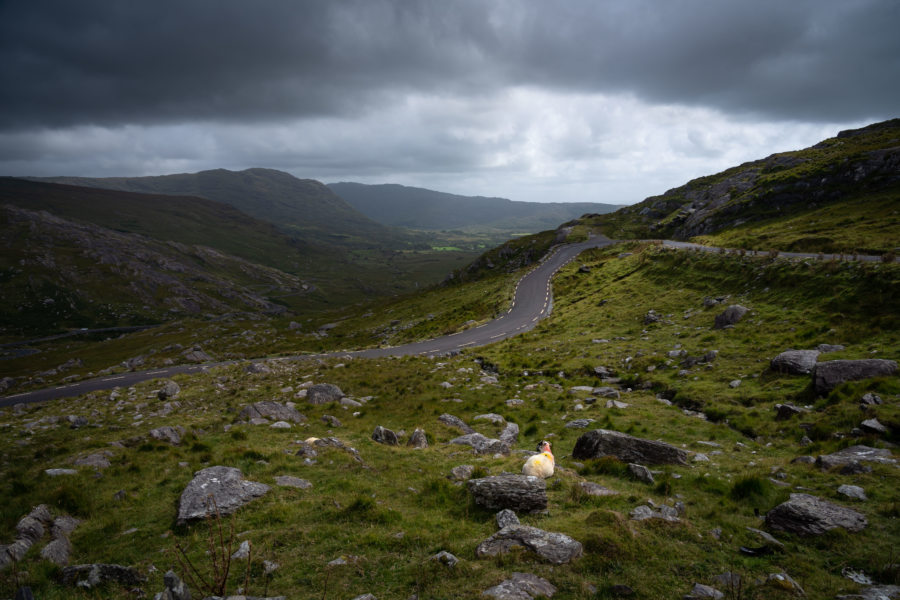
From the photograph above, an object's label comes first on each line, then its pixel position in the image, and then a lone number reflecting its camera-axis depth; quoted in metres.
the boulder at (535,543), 8.38
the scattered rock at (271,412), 21.94
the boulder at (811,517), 8.91
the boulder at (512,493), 10.80
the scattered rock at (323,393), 26.07
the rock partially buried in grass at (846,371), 16.92
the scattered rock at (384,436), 18.58
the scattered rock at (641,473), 12.70
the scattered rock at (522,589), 7.21
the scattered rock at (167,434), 18.28
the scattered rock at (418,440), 17.75
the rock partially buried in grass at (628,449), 14.23
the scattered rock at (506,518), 10.12
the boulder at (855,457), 11.83
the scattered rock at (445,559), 8.34
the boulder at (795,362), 19.81
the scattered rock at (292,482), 13.14
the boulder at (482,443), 17.08
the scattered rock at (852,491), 10.17
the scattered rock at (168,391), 29.49
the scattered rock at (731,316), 29.33
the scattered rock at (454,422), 20.66
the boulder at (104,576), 8.49
